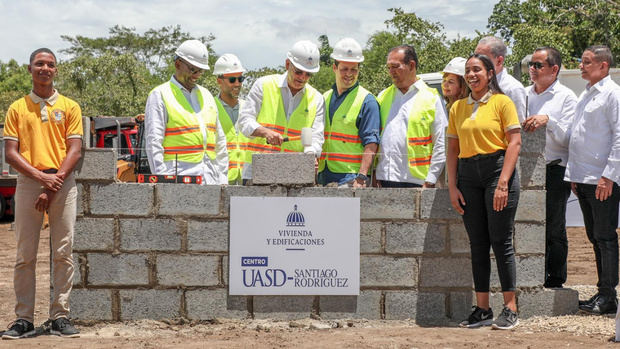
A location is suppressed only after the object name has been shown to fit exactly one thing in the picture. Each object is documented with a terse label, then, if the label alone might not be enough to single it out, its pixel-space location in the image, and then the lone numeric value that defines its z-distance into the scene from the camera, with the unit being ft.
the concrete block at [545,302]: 22.21
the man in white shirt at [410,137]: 22.30
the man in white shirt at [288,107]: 22.25
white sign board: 21.67
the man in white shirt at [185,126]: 21.74
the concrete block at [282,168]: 21.61
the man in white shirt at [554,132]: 22.86
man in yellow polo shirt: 19.94
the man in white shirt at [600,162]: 22.00
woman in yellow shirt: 20.08
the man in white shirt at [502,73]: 21.76
